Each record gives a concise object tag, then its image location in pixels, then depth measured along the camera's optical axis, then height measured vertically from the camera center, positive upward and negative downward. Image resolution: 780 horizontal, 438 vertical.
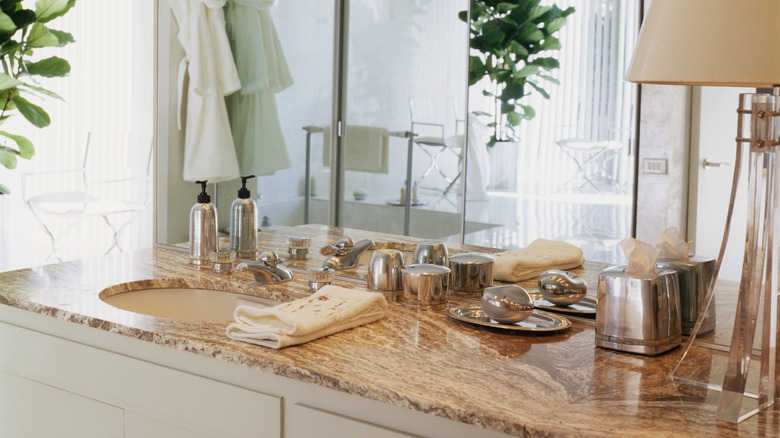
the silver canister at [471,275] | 1.75 -0.22
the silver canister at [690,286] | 1.44 -0.19
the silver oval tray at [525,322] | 1.47 -0.27
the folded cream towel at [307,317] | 1.34 -0.26
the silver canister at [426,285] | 1.65 -0.23
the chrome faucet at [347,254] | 1.99 -0.20
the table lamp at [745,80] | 1.02 +0.15
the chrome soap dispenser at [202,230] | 2.10 -0.16
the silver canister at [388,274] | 1.75 -0.22
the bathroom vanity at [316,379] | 1.08 -0.32
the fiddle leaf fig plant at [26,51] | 3.03 +0.48
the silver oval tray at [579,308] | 1.60 -0.26
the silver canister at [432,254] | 1.83 -0.18
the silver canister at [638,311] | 1.30 -0.22
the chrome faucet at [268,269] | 1.88 -0.24
